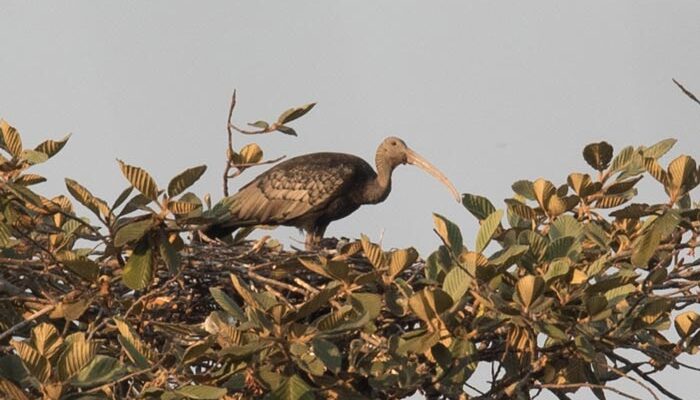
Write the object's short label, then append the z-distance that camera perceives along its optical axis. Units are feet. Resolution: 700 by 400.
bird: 94.84
